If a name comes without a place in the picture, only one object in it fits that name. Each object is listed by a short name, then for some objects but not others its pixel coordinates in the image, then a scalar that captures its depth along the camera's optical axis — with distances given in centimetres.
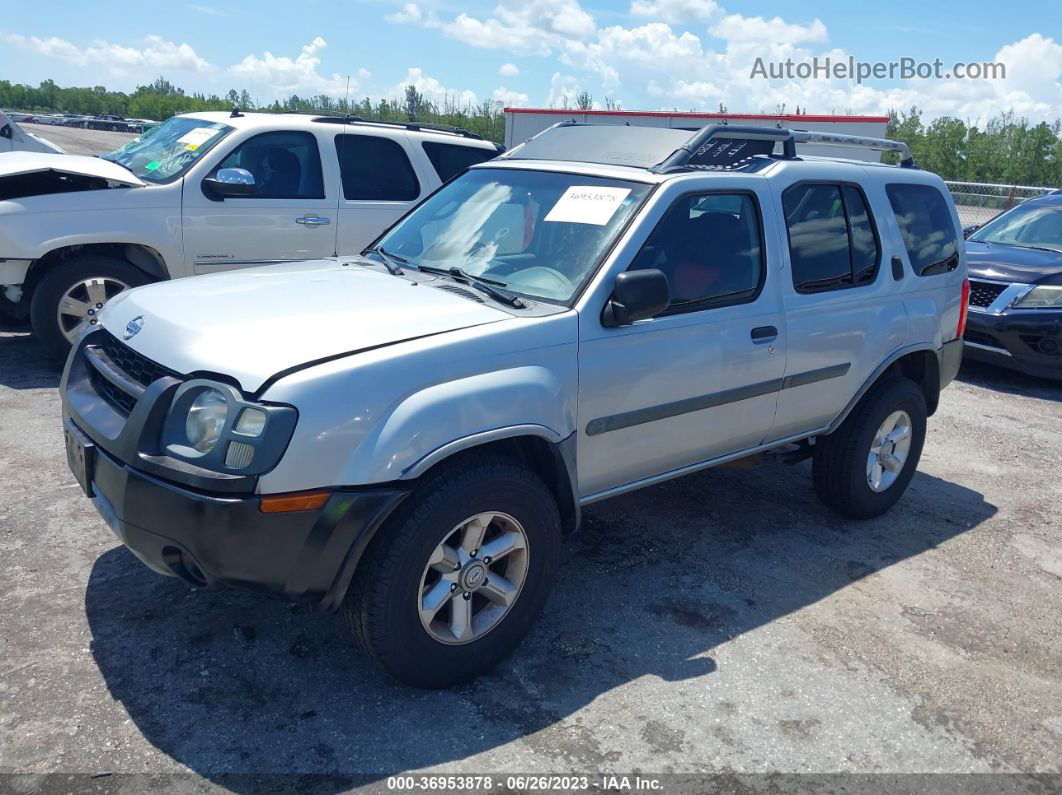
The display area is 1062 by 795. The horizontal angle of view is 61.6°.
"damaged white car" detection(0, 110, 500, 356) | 631
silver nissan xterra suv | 278
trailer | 2089
